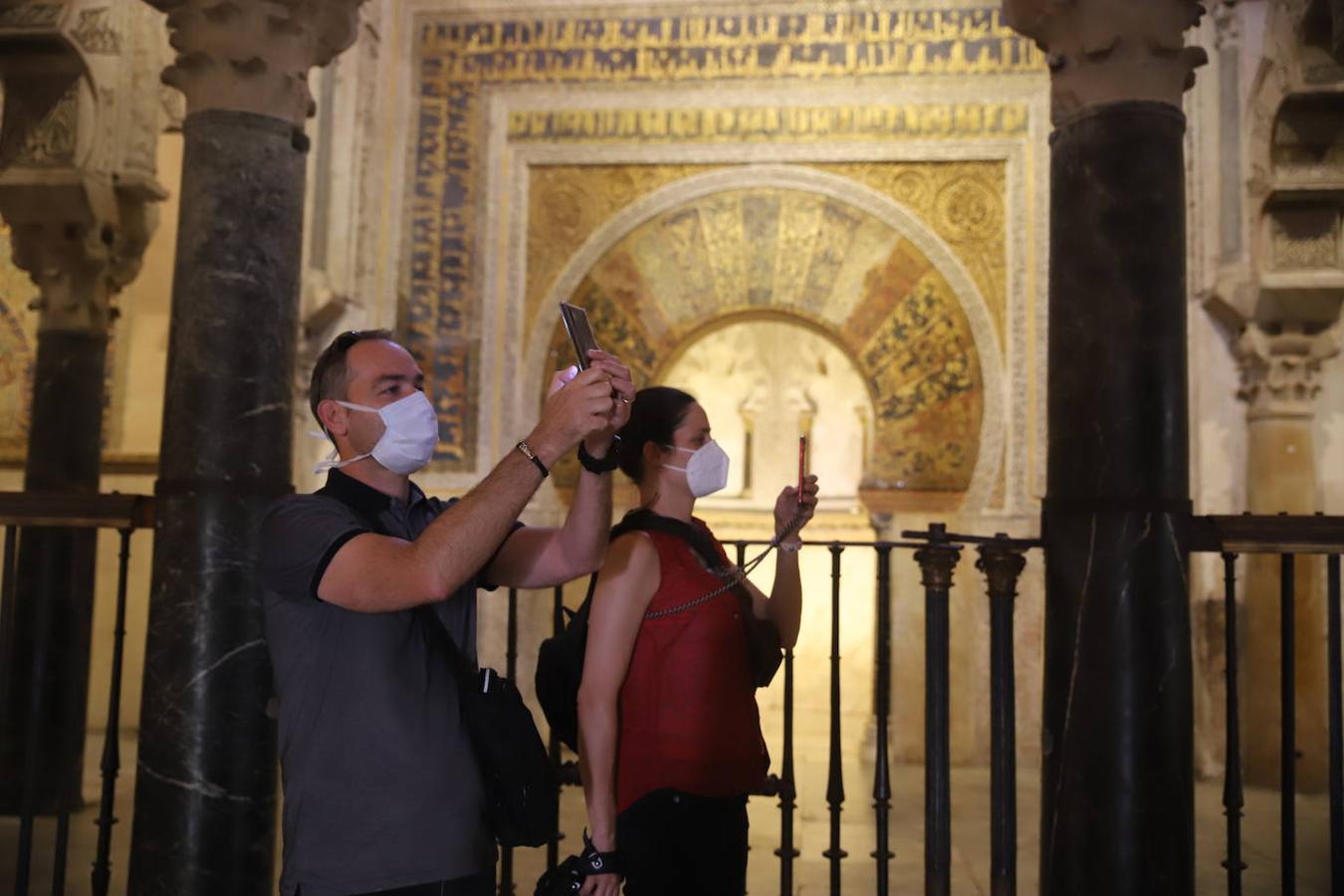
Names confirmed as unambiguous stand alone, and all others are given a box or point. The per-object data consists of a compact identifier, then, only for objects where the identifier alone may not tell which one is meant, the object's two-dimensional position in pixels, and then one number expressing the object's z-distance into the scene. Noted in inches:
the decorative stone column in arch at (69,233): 213.6
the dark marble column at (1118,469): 113.2
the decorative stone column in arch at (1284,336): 233.6
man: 58.9
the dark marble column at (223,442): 120.5
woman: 77.7
